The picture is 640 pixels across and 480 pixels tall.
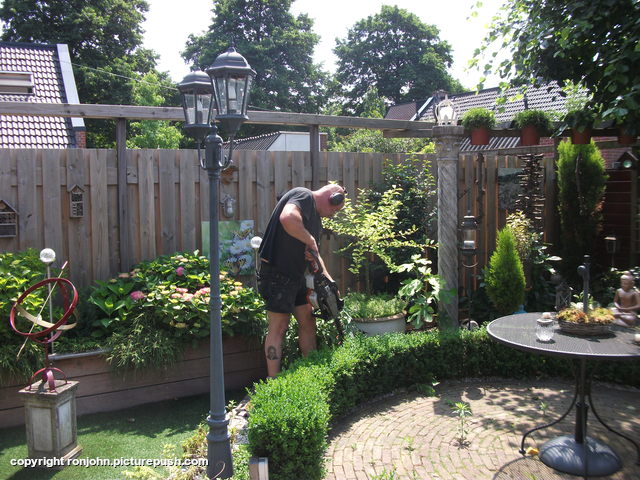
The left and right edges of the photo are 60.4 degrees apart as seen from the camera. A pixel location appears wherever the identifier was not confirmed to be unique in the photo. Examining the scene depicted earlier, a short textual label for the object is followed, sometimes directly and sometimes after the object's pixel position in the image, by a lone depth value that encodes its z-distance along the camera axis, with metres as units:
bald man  4.55
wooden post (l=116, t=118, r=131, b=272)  5.40
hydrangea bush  4.65
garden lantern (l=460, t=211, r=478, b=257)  5.81
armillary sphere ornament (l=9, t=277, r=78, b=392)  3.76
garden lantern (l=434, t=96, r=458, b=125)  5.92
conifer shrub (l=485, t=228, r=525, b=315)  6.11
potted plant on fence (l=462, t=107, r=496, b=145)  6.12
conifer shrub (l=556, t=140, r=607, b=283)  7.41
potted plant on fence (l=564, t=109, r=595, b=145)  5.20
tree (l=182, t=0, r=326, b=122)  31.72
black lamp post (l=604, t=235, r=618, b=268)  7.69
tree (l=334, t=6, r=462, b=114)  38.81
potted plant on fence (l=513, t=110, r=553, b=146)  6.29
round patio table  3.34
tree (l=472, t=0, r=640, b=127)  4.62
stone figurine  4.18
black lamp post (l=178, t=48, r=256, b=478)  3.36
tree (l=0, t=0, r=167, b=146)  22.94
